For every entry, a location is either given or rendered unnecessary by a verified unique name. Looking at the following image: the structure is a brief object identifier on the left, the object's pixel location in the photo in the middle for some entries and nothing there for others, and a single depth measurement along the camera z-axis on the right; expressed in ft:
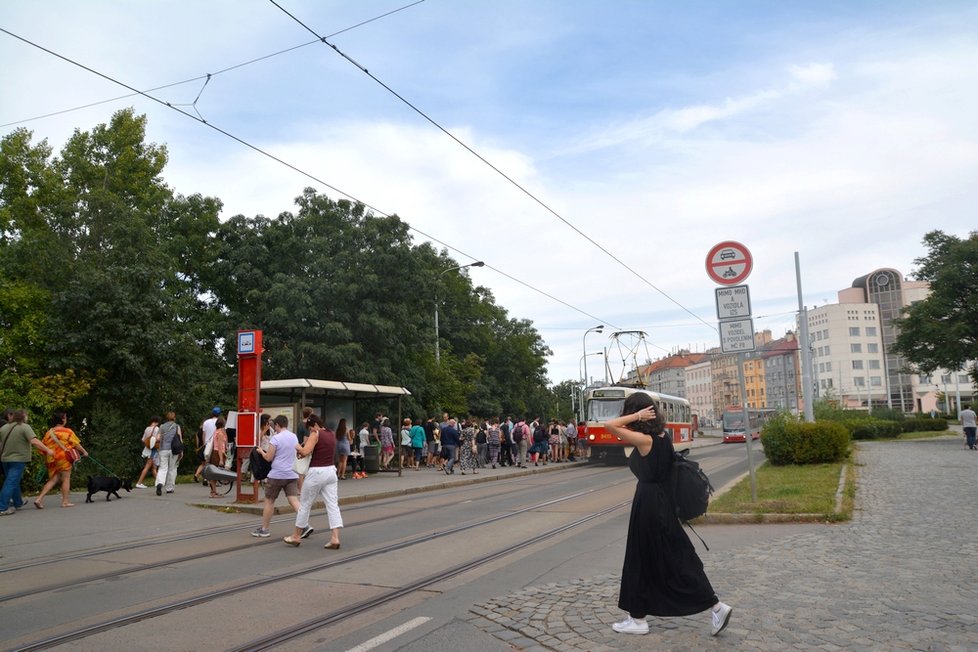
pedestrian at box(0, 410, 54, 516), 44.68
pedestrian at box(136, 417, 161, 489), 57.82
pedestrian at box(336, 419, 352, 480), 68.13
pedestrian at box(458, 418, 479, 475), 85.79
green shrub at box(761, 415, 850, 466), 68.44
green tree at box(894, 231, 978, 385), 140.26
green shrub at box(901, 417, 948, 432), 164.96
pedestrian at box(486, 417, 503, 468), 96.63
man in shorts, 35.65
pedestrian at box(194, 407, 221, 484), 59.82
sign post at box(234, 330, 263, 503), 49.83
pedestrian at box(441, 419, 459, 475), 82.53
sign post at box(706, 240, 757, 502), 38.22
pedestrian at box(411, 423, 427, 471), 91.30
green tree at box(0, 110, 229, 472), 77.15
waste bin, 79.05
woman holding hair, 17.07
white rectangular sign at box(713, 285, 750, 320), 38.75
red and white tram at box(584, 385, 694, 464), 105.29
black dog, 50.14
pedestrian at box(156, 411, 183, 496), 55.42
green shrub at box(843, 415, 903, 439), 136.46
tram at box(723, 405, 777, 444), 214.69
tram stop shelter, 64.18
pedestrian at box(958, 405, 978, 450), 97.62
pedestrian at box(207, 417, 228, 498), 59.93
